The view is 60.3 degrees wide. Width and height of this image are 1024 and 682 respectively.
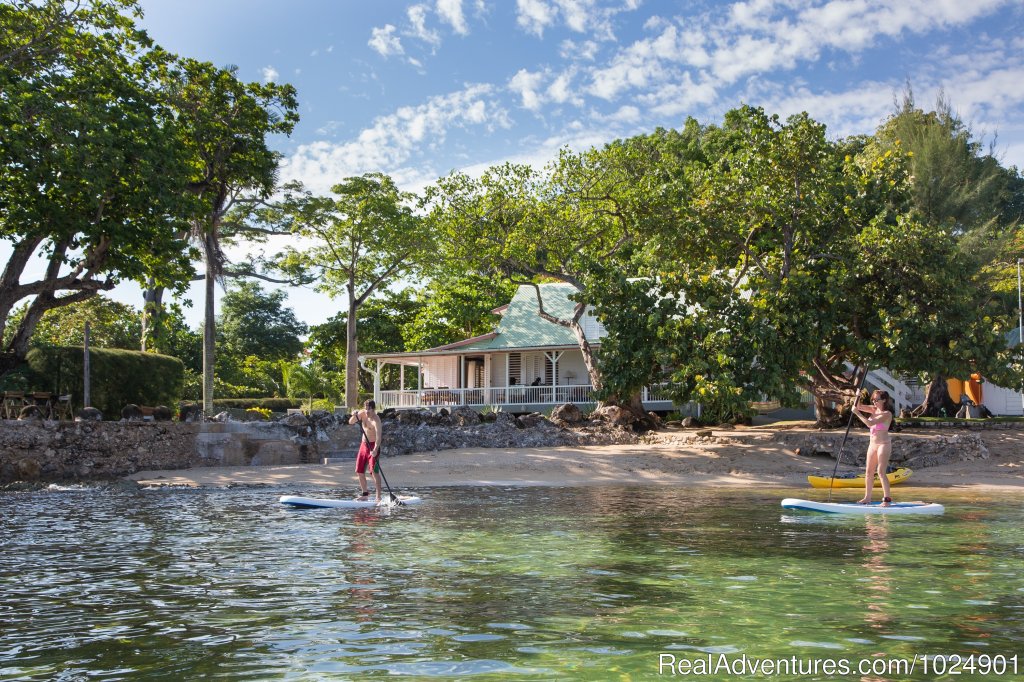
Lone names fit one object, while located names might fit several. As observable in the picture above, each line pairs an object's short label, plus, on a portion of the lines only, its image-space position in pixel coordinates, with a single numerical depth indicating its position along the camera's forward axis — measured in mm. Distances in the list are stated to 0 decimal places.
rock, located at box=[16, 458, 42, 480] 22297
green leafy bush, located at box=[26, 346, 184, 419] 27703
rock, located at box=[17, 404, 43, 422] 24734
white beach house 38125
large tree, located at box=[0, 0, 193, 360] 21375
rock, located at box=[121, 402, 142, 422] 27078
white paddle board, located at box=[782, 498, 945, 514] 14453
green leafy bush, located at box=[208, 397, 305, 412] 47875
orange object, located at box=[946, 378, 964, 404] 35938
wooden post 26314
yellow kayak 19500
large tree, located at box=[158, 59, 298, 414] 27797
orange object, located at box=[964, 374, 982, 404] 32812
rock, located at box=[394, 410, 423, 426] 30219
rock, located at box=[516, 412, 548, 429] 30016
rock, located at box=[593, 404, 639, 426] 30062
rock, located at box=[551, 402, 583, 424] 31094
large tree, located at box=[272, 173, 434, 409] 43062
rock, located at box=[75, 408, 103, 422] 24844
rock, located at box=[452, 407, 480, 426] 30678
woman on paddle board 14594
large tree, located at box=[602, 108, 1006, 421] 25234
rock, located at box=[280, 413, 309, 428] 27266
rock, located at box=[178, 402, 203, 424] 28016
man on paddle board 16078
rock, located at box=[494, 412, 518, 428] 29797
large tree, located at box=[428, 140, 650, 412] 31516
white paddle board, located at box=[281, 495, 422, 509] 15562
